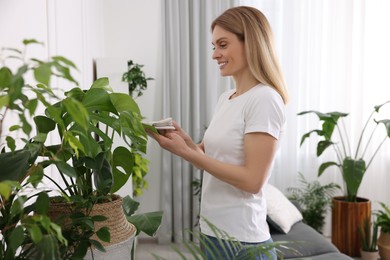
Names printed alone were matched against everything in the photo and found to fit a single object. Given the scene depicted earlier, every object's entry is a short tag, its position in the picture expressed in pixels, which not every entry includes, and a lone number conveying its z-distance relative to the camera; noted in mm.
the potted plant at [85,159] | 773
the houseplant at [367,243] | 3502
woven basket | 918
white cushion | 2910
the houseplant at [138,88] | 3619
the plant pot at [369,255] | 3504
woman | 1354
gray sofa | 2609
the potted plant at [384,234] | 3436
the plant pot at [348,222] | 3516
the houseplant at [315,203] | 3816
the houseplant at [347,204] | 3404
